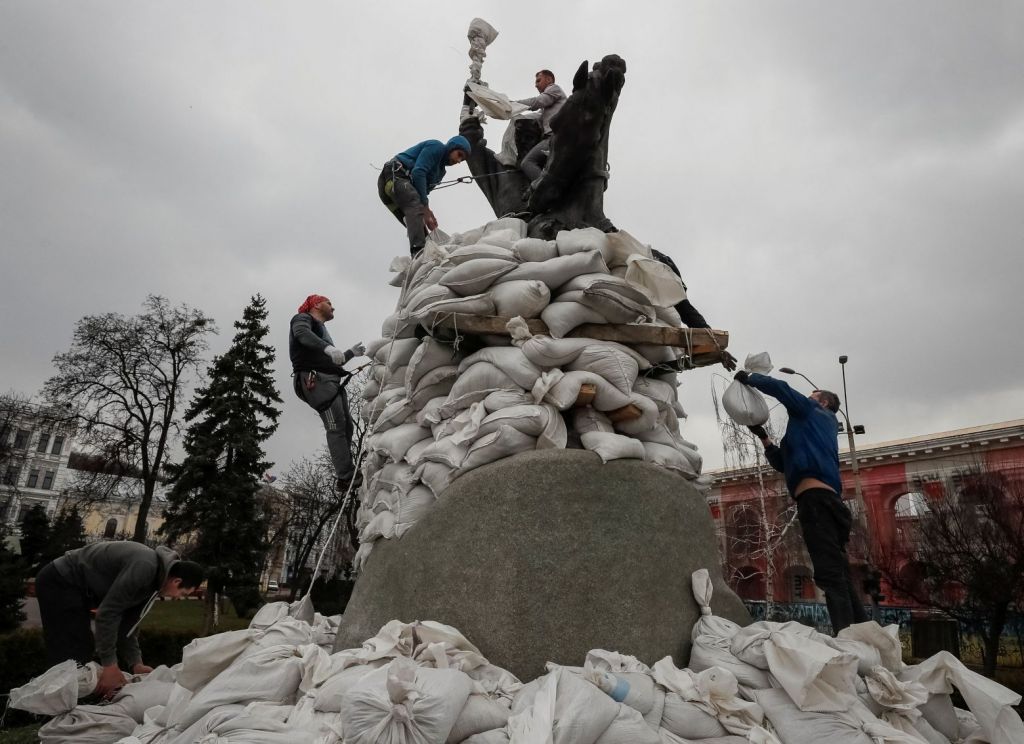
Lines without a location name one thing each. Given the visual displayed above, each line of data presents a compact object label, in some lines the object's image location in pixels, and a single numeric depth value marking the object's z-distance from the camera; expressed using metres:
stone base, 2.68
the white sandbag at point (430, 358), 3.63
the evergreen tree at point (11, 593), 9.84
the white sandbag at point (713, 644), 2.53
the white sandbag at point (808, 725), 2.21
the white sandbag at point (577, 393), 3.21
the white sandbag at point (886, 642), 2.65
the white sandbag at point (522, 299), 3.45
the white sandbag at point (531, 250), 3.68
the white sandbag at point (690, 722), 2.29
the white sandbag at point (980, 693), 2.33
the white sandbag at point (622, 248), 3.84
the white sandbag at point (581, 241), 3.74
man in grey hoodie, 3.50
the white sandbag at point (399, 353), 3.90
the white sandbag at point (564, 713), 1.93
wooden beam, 3.48
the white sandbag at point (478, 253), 3.63
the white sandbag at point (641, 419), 3.35
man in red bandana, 4.82
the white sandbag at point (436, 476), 3.15
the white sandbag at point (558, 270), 3.55
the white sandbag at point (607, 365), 3.32
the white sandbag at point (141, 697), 3.19
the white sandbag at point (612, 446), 3.04
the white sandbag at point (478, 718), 2.02
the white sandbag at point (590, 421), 3.29
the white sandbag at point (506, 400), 3.23
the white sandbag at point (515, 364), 3.27
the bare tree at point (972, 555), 13.18
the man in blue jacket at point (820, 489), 3.40
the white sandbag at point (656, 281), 3.64
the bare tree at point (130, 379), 16.64
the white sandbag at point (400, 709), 1.85
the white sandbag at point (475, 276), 3.55
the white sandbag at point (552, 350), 3.29
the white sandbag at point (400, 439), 3.53
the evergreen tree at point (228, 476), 17.11
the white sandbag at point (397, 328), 3.82
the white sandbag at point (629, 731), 2.03
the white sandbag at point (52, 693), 3.01
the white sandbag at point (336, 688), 2.29
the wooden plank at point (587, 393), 3.25
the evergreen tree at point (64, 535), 15.02
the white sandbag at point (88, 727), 2.92
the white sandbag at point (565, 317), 3.41
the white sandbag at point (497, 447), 3.07
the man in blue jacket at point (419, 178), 4.95
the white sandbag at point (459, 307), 3.49
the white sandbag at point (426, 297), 3.54
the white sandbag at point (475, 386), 3.33
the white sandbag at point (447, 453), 3.14
